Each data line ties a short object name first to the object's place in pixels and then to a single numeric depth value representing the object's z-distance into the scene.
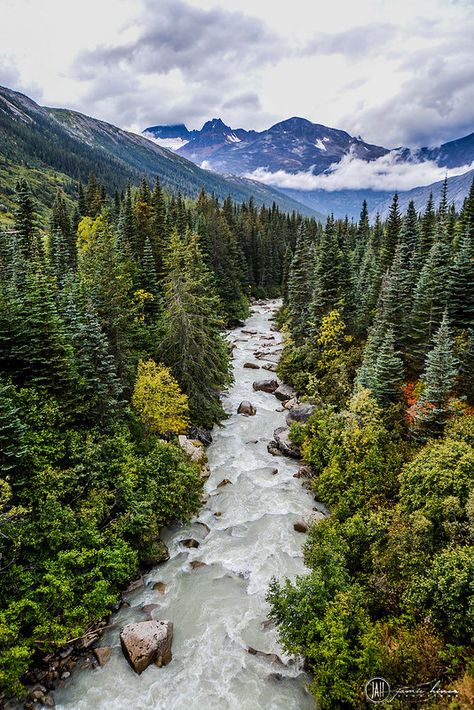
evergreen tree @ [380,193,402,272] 49.25
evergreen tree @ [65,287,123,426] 22.58
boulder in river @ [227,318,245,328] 73.43
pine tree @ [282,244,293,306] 89.09
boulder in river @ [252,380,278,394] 44.84
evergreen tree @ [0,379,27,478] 17.08
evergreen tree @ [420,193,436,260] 52.56
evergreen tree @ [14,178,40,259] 40.97
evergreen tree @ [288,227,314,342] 51.09
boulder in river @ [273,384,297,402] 42.41
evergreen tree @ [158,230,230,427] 33.38
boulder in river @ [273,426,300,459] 31.52
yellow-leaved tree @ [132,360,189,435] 26.89
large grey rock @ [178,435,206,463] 29.08
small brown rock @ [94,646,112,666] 16.14
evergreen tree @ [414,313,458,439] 23.62
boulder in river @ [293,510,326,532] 23.41
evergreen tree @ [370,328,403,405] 28.59
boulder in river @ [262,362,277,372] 51.12
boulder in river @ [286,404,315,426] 34.72
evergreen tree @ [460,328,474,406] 25.59
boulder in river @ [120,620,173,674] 15.93
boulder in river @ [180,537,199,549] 22.83
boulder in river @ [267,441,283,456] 32.34
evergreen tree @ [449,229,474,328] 31.94
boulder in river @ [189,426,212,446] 33.11
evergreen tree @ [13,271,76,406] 20.89
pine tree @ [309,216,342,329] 43.53
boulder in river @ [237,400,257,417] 38.97
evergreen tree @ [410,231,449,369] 31.69
